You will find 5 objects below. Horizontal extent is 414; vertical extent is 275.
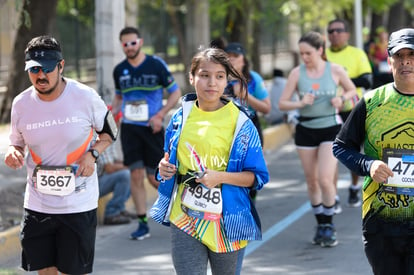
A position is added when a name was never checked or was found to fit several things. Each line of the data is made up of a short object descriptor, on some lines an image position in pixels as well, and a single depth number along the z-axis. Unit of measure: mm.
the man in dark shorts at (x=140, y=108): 15358
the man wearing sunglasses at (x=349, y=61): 17315
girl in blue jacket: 8410
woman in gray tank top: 14431
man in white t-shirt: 9290
